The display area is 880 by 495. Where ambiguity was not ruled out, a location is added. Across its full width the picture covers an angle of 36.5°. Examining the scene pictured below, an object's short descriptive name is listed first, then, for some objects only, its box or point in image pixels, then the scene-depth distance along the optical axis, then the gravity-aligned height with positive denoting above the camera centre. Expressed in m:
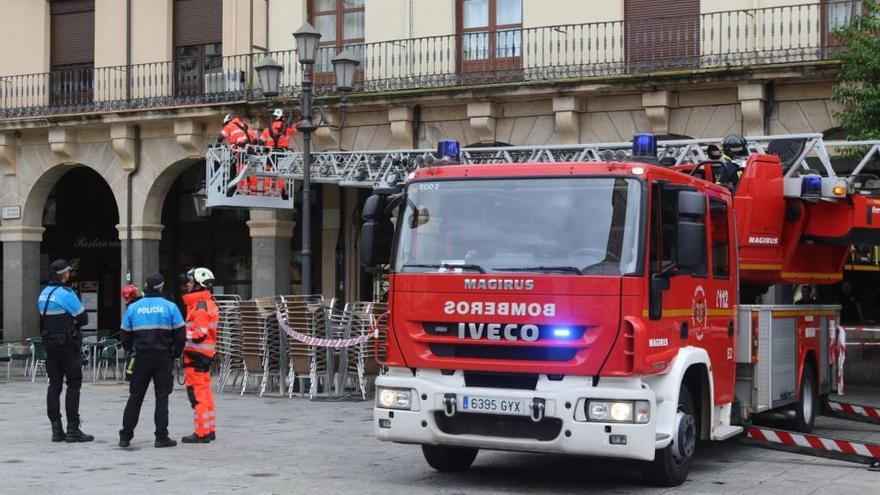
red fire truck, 9.50 -0.49
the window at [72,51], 26.20 +3.84
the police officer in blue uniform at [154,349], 12.51 -0.99
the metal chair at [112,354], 21.69 -1.83
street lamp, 18.17 +2.21
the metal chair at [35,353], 22.12 -1.84
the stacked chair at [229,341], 18.81 -1.39
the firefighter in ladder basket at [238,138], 20.06 +1.59
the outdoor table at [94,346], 21.59 -1.71
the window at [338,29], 23.52 +3.82
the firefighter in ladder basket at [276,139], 20.59 +1.63
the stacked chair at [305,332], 17.84 -1.20
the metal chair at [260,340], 18.30 -1.34
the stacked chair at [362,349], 17.75 -1.41
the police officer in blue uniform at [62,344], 13.02 -0.99
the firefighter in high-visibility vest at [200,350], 12.77 -1.02
